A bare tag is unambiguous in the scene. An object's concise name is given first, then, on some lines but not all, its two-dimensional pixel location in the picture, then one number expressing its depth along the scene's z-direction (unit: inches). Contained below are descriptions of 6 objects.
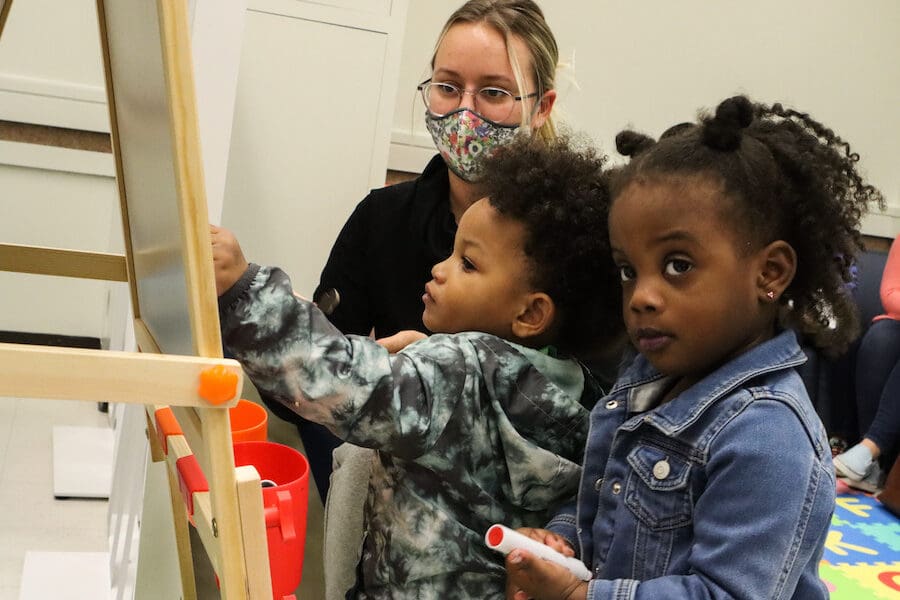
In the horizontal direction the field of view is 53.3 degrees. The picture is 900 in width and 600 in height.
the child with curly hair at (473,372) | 28.3
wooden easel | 22.2
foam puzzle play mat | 82.8
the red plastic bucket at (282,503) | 32.8
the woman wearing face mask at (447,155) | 56.6
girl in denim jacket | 28.2
